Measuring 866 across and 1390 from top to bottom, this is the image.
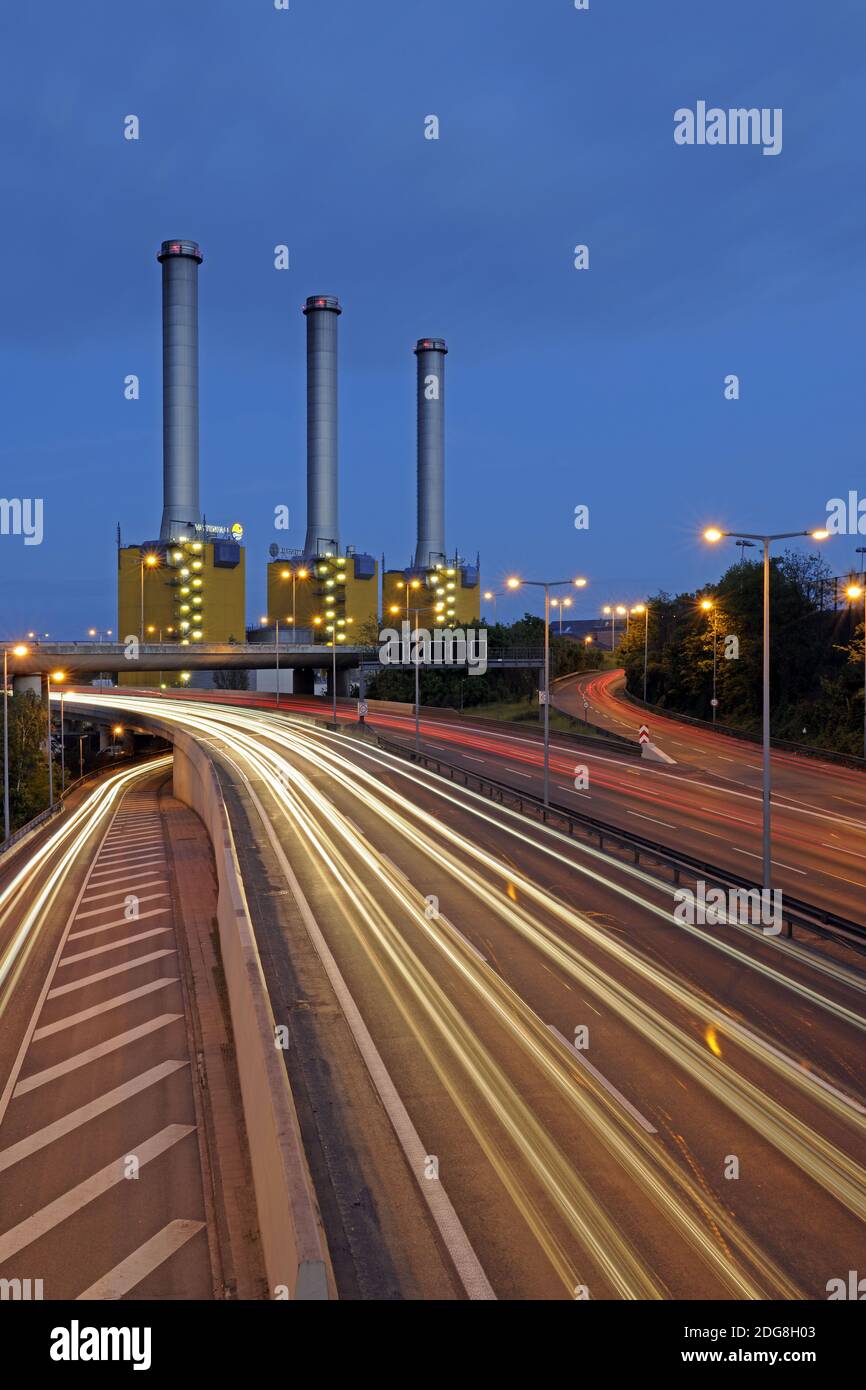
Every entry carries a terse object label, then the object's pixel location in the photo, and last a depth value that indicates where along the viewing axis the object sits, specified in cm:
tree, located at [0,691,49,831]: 6312
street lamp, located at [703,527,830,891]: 2418
